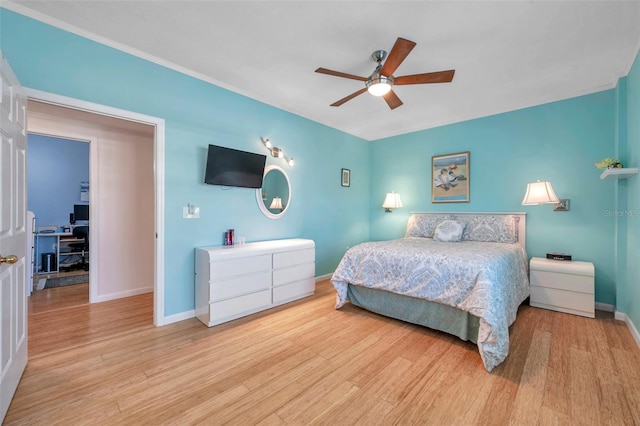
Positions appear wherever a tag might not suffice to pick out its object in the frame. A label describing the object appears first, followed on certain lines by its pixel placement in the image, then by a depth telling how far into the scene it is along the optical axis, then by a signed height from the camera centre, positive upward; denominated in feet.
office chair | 17.42 -2.03
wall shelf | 7.98 +1.30
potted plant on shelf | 8.89 +1.69
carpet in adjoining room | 13.74 -3.89
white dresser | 8.88 -2.49
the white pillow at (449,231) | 12.32 -0.90
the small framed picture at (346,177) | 15.89 +2.10
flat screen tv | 9.73 +1.71
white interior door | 4.86 -0.50
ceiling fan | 6.74 +3.96
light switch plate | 9.40 -0.05
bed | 6.95 -2.20
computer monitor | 19.01 -0.15
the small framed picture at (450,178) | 13.84 +1.88
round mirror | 11.75 +0.84
